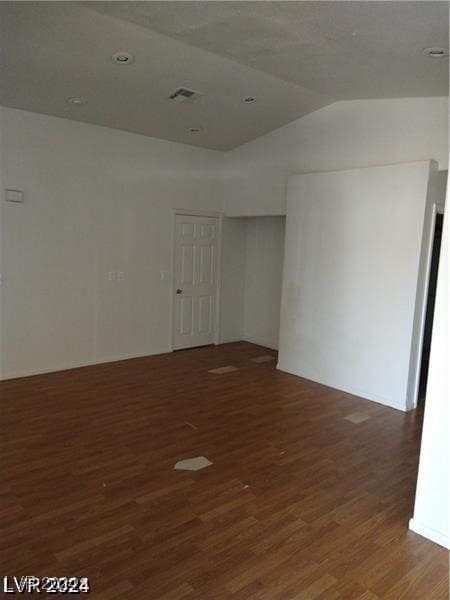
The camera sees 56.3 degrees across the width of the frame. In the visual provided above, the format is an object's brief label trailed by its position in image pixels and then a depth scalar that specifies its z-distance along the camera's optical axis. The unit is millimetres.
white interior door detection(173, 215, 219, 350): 6098
